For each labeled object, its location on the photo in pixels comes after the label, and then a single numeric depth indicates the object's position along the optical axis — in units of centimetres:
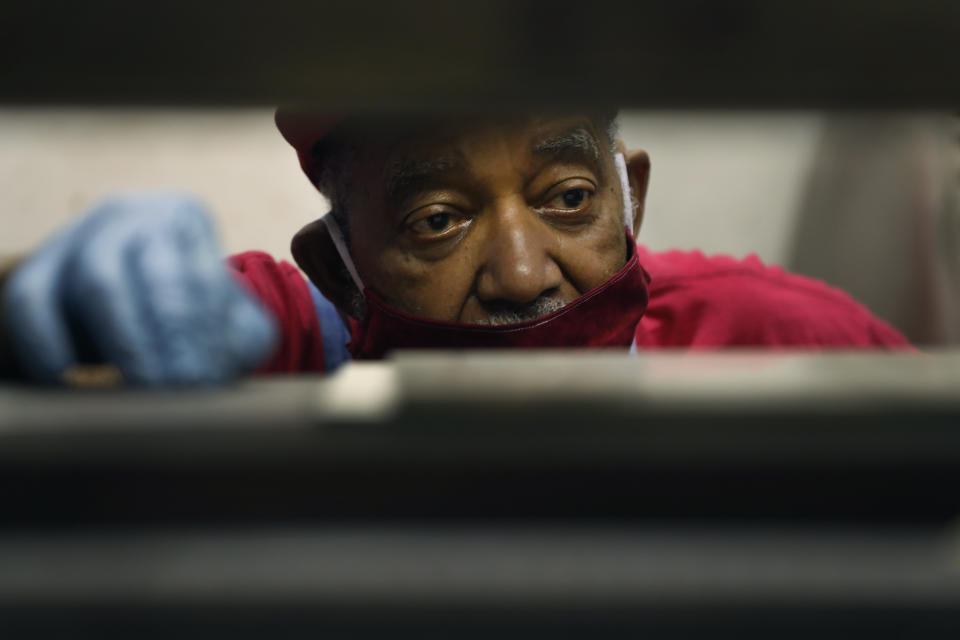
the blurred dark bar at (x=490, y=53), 84
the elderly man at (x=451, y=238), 166
